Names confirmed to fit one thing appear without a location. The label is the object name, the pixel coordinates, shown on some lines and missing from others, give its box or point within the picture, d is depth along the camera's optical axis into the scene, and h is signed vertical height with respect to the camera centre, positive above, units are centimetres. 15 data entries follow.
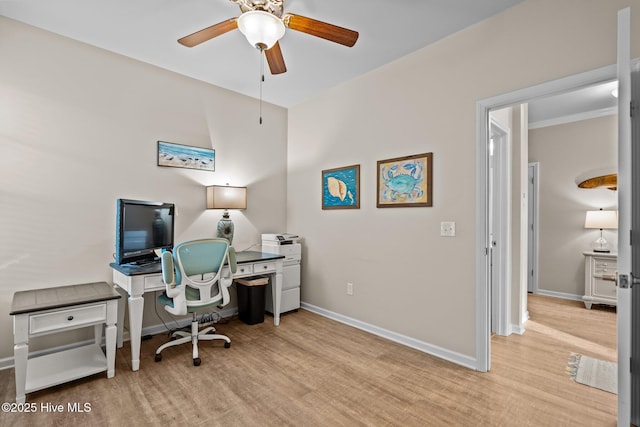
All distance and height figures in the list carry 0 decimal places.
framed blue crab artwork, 278 +35
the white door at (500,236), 314 -17
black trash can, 342 -92
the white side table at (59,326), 196 -76
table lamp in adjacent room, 408 -1
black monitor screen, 256 -13
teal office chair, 246 -52
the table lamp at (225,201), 343 +17
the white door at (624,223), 140 -1
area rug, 220 -115
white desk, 241 -58
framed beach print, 322 +65
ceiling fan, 178 +116
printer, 373 -27
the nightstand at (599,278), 393 -74
